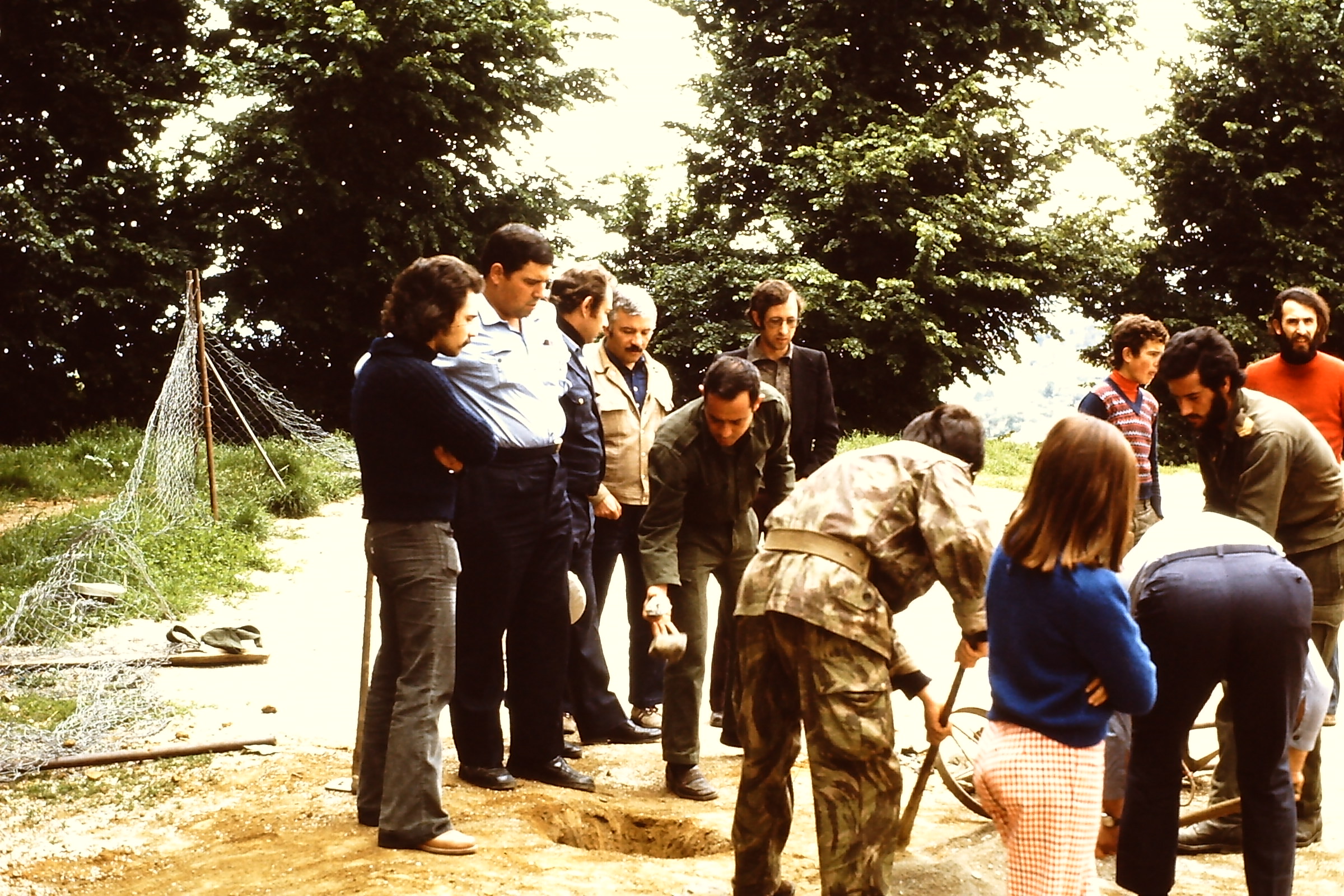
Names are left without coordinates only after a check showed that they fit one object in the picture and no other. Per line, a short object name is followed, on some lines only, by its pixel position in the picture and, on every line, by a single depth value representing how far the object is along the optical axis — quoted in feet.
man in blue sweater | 13.76
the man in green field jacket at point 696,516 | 16.16
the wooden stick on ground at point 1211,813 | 13.82
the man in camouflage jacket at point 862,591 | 11.06
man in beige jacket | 19.70
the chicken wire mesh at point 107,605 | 19.47
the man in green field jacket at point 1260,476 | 13.96
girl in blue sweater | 9.77
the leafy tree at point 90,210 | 59.21
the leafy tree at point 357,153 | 59.82
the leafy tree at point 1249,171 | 69.36
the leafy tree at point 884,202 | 64.49
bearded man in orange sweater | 18.03
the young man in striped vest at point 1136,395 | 20.71
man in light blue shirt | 15.85
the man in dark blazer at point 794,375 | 20.36
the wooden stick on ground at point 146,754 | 17.80
